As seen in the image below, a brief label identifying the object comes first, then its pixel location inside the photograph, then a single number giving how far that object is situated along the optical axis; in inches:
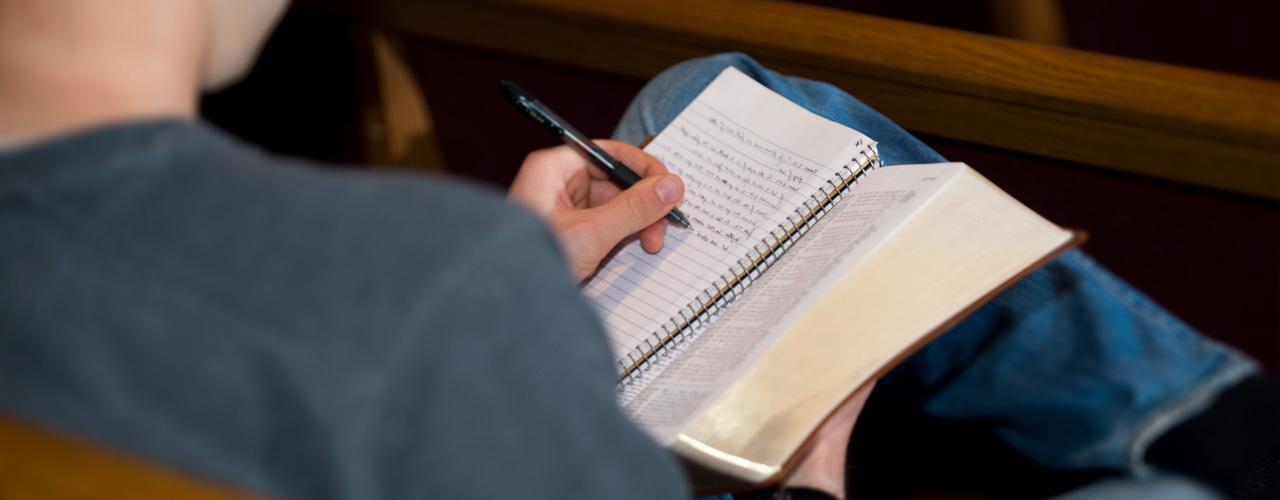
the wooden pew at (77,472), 36.7
